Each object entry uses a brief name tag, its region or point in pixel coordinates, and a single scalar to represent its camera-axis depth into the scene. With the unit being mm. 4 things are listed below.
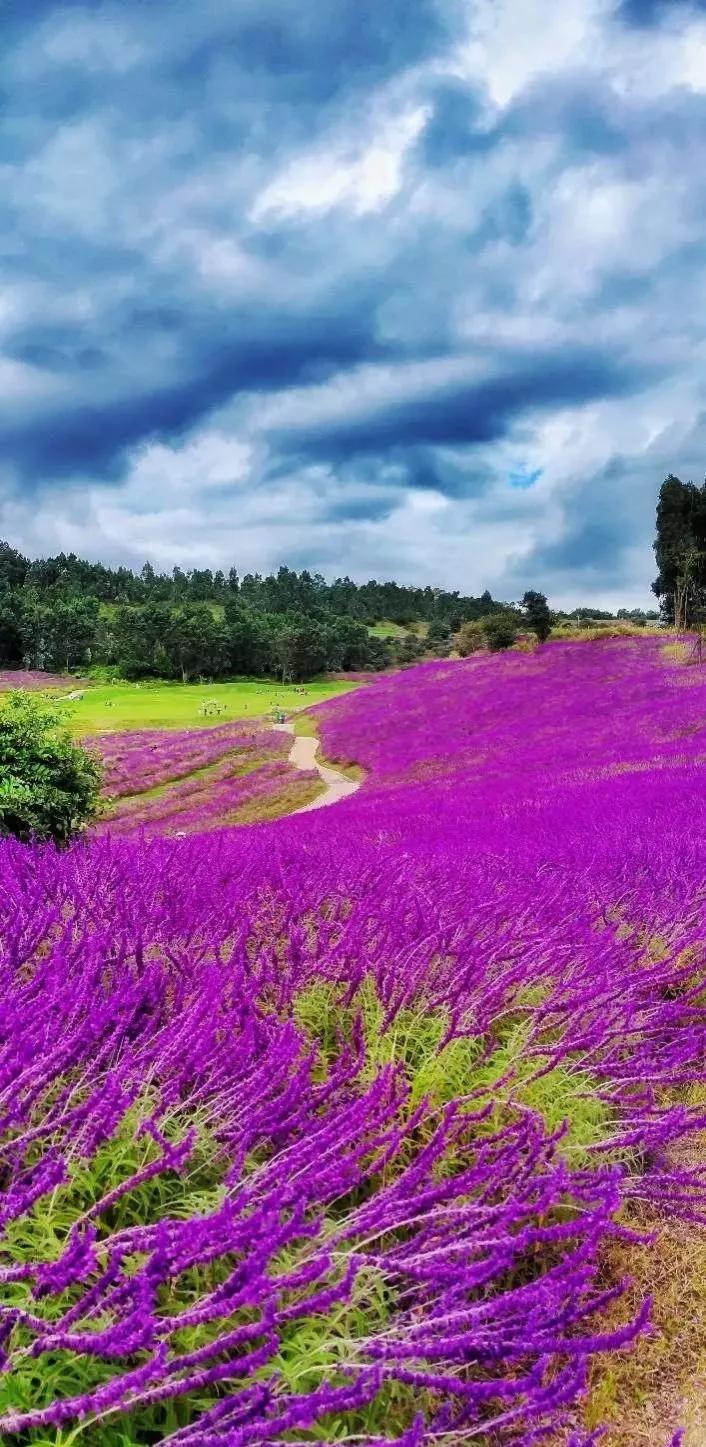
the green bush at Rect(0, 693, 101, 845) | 14094
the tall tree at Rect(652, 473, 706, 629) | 61347
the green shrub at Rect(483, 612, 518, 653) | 68062
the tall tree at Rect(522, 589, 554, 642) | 62531
